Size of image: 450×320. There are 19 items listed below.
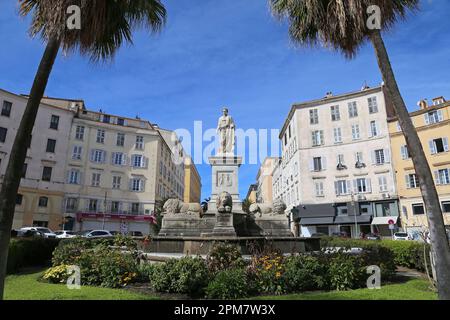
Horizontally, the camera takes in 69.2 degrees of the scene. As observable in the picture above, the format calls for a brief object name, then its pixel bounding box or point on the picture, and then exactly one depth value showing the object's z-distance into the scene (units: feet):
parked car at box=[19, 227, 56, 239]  99.87
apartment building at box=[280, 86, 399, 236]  133.39
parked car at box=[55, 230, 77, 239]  103.36
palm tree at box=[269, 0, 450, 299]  18.26
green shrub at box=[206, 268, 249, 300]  21.67
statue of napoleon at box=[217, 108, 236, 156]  54.24
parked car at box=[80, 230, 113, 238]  99.19
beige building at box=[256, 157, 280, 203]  257.55
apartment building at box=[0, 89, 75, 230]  130.82
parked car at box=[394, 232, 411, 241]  108.27
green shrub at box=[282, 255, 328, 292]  23.94
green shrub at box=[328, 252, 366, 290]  24.57
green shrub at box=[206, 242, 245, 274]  25.53
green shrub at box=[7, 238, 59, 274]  34.86
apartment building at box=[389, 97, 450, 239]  118.73
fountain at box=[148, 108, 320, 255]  37.86
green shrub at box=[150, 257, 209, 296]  23.03
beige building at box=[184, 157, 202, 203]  272.92
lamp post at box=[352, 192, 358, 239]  130.62
